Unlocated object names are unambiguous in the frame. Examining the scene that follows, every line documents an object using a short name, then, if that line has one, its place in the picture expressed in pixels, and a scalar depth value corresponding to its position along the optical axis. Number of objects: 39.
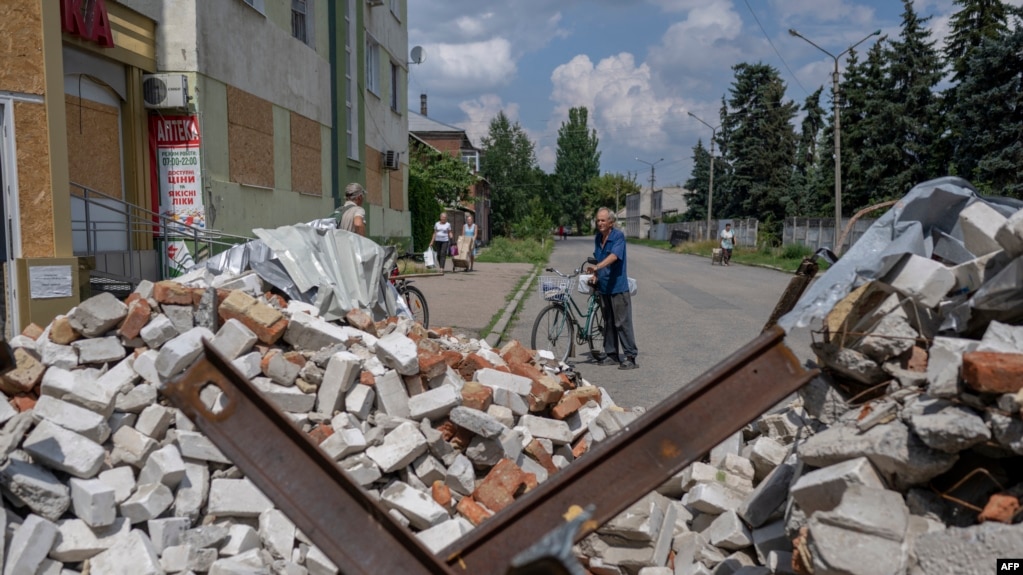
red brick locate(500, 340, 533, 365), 6.61
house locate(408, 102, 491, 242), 58.20
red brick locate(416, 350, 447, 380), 5.40
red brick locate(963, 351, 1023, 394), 2.64
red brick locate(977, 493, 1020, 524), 2.66
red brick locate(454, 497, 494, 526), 4.24
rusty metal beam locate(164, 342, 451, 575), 2.46
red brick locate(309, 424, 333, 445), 4.71
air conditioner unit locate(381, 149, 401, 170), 22.81
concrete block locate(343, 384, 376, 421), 5.04
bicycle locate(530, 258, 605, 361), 9.59
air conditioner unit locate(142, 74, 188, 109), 10.58
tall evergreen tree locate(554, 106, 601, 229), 110.19
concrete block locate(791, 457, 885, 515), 2.90
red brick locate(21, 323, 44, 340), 5.81
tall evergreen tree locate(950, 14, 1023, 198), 28.88
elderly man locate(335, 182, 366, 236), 9.60
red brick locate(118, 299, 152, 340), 5.52
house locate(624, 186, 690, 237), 104.69
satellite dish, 27.86
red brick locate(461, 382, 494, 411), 5.15
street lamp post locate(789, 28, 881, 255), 26.78
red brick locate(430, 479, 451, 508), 4.45
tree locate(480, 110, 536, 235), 69.06
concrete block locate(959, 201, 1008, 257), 3.47
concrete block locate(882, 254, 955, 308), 3.51
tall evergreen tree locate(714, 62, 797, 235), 54.12
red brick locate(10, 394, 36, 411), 4.79
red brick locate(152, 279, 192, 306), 5.83
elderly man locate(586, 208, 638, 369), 9.25
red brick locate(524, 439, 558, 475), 5.12
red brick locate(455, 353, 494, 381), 6.03
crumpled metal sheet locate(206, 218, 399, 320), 7.49
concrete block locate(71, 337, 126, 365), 5.33
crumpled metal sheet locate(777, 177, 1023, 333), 3.23
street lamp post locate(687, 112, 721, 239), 49.83
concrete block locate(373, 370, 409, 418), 5.10
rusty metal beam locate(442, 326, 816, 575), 2.58
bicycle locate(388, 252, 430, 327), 10.84
